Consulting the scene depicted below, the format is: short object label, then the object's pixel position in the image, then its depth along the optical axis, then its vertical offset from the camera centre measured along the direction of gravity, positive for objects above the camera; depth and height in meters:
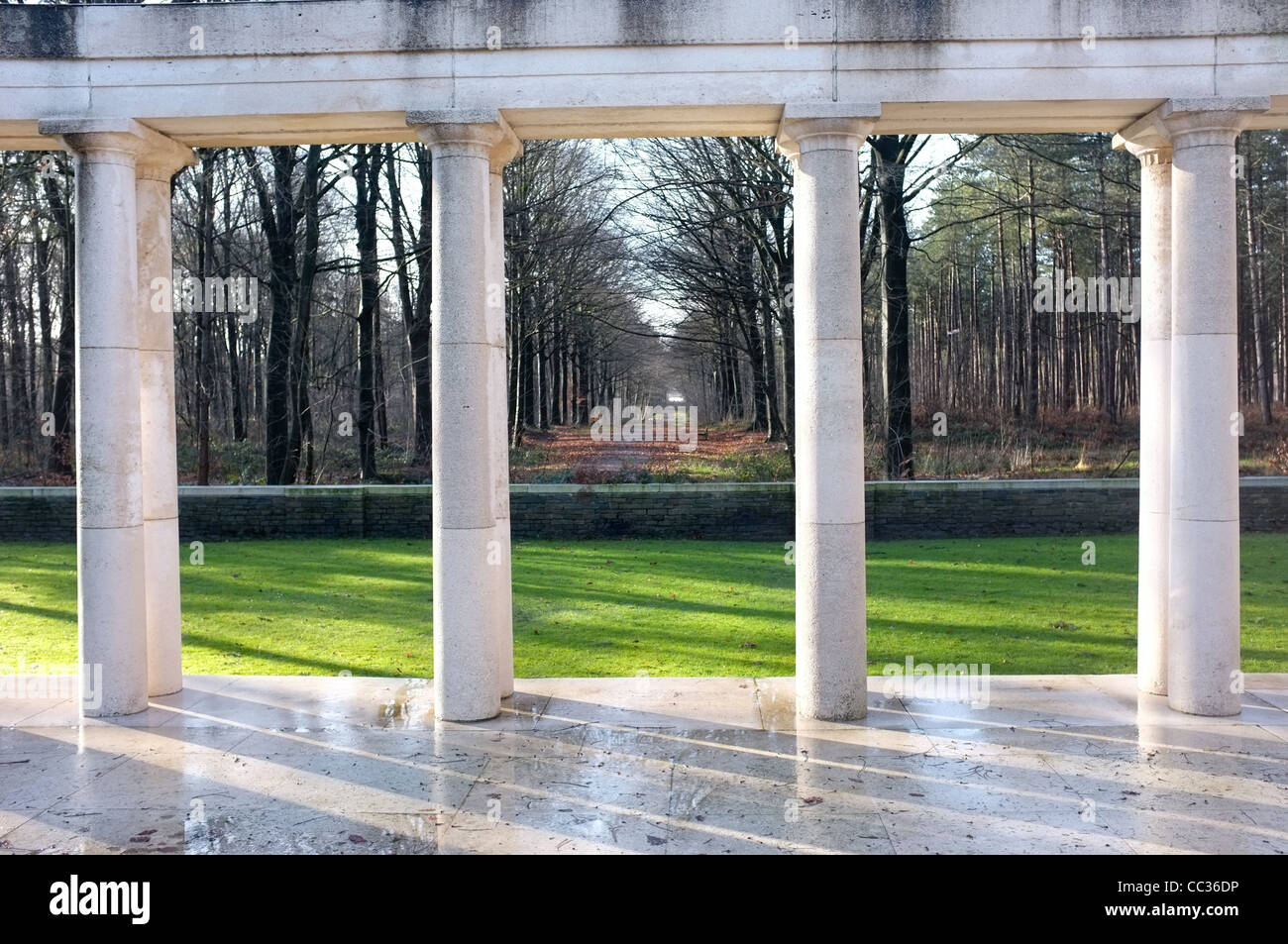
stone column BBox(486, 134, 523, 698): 9.43 +0.27
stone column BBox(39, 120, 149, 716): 9.02 +0.26
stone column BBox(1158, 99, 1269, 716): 8.76 +0.22
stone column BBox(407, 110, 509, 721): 8.88 +0.18
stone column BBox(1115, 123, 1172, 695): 9.66 +0.21
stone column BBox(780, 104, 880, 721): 8.77 +0.19
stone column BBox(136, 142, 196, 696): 9.80 +0.32
